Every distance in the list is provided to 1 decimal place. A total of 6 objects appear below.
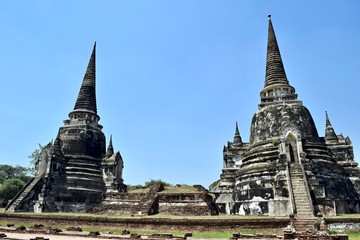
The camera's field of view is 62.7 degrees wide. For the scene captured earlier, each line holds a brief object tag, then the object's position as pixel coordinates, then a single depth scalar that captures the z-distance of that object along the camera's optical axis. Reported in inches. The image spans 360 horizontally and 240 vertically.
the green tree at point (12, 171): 2268.5
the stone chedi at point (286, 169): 776.9
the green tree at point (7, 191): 1558.8
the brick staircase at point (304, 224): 565.9
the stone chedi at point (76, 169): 1051.9
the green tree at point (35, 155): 1950.1
